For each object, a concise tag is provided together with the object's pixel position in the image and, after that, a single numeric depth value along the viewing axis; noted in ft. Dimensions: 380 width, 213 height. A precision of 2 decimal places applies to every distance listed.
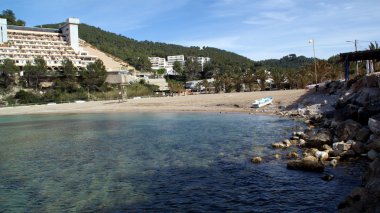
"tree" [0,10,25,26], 555.28
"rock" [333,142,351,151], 65.46
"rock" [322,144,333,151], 68.68
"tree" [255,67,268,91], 330.75
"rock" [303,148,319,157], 66.44
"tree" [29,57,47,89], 347.56
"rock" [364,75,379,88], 101.34
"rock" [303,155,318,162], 58.70
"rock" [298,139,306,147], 77.62
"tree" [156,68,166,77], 548.72
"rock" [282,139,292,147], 80.05
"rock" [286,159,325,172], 56.39
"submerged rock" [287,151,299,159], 67.41
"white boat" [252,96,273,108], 189.88
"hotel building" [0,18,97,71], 404.36
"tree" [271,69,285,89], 325.21
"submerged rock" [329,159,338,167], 58.91
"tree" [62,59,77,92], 352.51
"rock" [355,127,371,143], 68.90
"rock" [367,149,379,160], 59.57
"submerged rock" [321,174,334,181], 51.52
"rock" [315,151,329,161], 63.00
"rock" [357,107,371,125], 79.92
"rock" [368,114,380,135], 66.47
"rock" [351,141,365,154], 64.13
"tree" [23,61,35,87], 344.45
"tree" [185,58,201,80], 553.23
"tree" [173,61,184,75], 555.69
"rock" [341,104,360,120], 87.62
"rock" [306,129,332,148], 74.54
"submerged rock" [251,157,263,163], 65.36
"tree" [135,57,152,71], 605.31
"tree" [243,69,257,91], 336.08
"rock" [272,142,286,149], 78.38
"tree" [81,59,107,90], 361.71
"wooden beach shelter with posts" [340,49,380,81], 139.64
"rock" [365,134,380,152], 61.36
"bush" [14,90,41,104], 305.88
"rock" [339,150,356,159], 62.96
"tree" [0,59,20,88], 333.83
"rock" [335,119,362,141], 74.02
